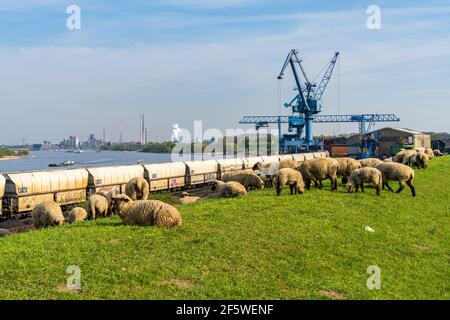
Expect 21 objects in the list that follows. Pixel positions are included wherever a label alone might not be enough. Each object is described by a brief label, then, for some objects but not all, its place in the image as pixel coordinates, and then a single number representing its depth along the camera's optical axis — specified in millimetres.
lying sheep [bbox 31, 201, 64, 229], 17375
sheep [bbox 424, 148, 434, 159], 53000
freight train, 26325
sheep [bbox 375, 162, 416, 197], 22938
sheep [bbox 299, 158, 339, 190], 23156
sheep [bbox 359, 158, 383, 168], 29123
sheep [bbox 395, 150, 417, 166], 36875
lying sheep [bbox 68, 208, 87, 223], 18359
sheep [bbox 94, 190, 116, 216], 20425
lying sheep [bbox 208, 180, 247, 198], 22281
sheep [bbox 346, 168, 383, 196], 21750
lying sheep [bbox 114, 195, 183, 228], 13359
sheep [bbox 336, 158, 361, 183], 26228
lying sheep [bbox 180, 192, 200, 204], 24359
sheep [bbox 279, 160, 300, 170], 31119
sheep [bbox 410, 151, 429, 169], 36500
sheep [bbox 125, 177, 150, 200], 23297
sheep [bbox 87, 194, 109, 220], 19344
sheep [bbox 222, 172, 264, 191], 27162
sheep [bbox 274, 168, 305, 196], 21031
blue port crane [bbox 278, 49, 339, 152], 98750
